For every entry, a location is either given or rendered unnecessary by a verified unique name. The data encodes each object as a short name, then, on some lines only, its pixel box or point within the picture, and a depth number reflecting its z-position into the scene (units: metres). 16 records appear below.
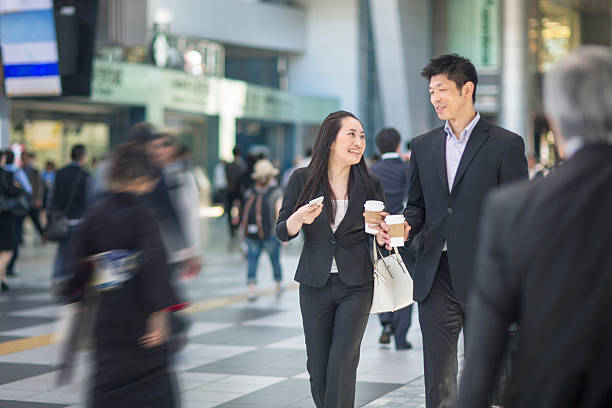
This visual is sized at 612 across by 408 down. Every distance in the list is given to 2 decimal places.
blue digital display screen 12.73
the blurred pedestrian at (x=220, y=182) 26.73
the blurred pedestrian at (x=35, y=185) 19.25
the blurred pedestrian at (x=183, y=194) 6.80
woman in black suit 4.90
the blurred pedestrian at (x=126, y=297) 3.76
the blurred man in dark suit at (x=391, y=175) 8.93
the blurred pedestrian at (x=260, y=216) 12.16
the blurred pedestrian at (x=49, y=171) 22.44
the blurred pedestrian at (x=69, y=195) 11.48
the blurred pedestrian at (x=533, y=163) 19.92
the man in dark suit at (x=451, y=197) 4.65
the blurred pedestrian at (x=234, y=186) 20.91
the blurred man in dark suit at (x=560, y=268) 2.15
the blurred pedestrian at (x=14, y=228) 13.64
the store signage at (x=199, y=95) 25.25
